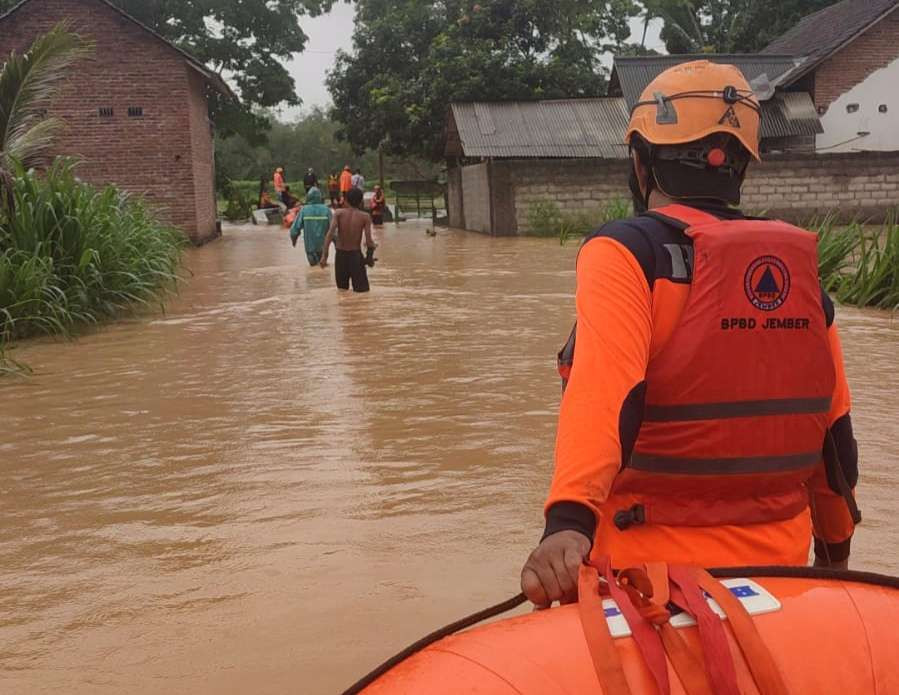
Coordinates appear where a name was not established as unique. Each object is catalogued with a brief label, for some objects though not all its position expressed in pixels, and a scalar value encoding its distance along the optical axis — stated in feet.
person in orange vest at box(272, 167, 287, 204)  114.73
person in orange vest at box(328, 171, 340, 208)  112.72
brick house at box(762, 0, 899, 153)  94.89
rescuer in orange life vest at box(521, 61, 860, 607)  6.10
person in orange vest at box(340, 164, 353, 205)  100.63
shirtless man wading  44.70
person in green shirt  57.62
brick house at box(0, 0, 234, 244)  76.13
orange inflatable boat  4.85
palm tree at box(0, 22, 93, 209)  36.24
